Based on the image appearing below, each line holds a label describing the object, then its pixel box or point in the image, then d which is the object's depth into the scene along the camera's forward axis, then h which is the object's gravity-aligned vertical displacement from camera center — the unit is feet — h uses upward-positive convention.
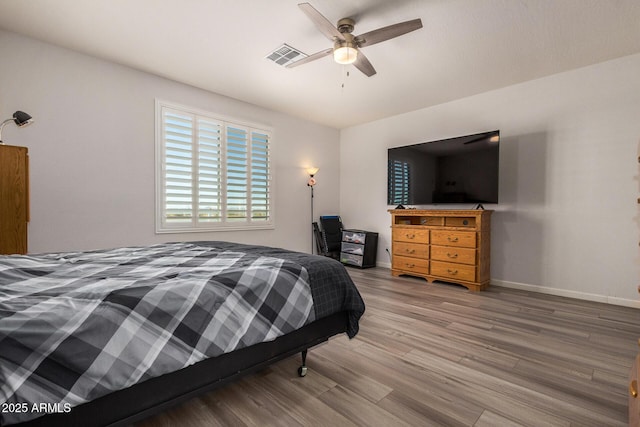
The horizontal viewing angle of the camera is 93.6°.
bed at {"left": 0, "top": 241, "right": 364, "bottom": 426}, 2.83 -1.43
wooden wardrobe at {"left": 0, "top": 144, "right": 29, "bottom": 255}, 7.58 +0.19
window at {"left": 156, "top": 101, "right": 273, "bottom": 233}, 12.05 +1.65
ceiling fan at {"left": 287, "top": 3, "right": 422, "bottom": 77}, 7.16 +4.57
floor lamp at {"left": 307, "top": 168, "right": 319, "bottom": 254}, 17.11 +1.99
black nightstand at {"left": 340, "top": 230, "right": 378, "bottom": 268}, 16.79 -2.06
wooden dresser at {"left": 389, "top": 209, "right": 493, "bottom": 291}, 12.37 -1.42
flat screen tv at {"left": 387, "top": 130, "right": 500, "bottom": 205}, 12.56 +1.96
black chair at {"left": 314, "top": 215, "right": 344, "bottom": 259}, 17.69 -1.52
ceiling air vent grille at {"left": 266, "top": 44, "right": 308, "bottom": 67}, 9.87 +5.33
